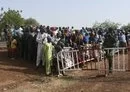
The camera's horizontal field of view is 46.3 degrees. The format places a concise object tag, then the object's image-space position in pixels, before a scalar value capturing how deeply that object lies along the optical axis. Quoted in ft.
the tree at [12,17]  88.01
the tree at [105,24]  100.49
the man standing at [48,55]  22.36
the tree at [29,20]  104.10
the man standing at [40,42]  23.69
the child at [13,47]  26.77
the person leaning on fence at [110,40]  23.65
